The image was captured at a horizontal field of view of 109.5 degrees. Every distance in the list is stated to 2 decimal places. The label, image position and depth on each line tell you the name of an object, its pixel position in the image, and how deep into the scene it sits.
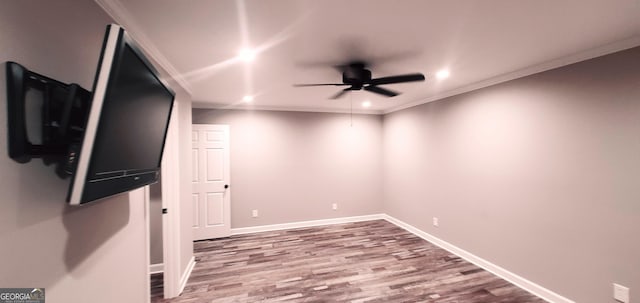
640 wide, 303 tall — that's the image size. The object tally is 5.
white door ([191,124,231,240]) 3.92
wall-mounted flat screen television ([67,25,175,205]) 0.75
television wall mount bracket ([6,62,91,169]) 0.74
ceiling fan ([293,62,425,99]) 2.12
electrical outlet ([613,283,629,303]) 1.85
